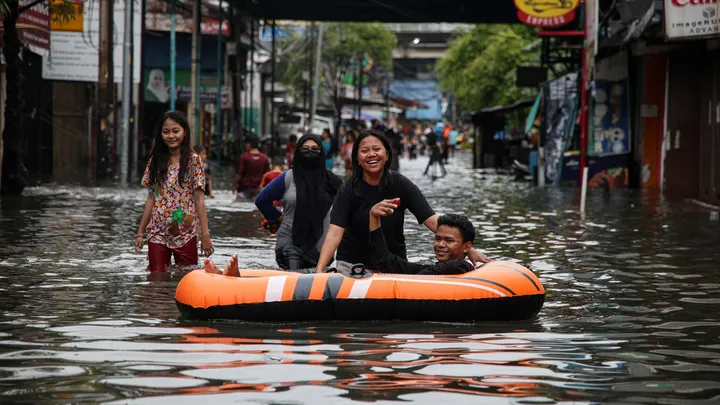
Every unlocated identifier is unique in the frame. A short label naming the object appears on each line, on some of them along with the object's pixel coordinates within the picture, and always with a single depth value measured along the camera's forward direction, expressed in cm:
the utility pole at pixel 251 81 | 4629
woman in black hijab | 1137
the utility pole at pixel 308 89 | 6369
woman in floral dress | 1157
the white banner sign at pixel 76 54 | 3147
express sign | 2886
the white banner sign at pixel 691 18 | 2095
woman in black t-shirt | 954
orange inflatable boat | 919
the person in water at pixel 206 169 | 2201
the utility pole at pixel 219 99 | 4309
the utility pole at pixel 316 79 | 6483
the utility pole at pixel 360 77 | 8112
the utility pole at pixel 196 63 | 3862
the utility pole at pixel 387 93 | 10700
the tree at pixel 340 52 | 7594
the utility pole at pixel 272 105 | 4882
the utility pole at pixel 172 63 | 3655
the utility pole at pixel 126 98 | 3091
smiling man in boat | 957
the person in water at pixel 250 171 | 2467
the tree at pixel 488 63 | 5394
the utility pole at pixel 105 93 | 2973
